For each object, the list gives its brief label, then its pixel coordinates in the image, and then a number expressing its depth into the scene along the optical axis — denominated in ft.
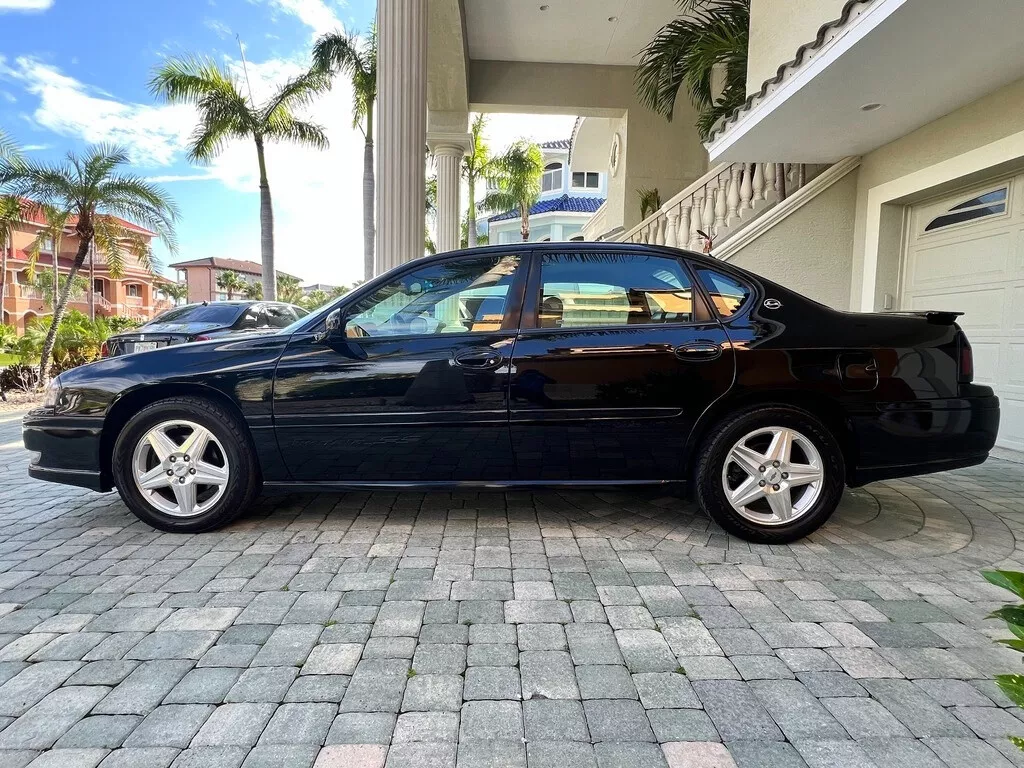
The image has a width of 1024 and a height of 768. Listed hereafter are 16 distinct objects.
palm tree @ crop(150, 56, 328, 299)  49.42
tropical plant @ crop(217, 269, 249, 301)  183.93
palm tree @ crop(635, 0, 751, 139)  24.71
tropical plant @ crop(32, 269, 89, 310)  82.24
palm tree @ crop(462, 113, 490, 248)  74.33
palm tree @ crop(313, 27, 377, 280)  52.75
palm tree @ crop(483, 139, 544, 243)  79.77
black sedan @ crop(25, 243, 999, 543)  9.77
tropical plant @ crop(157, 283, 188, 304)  206.39
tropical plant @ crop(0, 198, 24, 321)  37.73
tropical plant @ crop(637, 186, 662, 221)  39.17
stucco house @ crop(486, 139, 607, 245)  112.16
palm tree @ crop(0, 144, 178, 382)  36.22
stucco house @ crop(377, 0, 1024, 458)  14.30
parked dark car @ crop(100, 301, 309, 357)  23.06
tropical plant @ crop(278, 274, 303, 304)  149.42
